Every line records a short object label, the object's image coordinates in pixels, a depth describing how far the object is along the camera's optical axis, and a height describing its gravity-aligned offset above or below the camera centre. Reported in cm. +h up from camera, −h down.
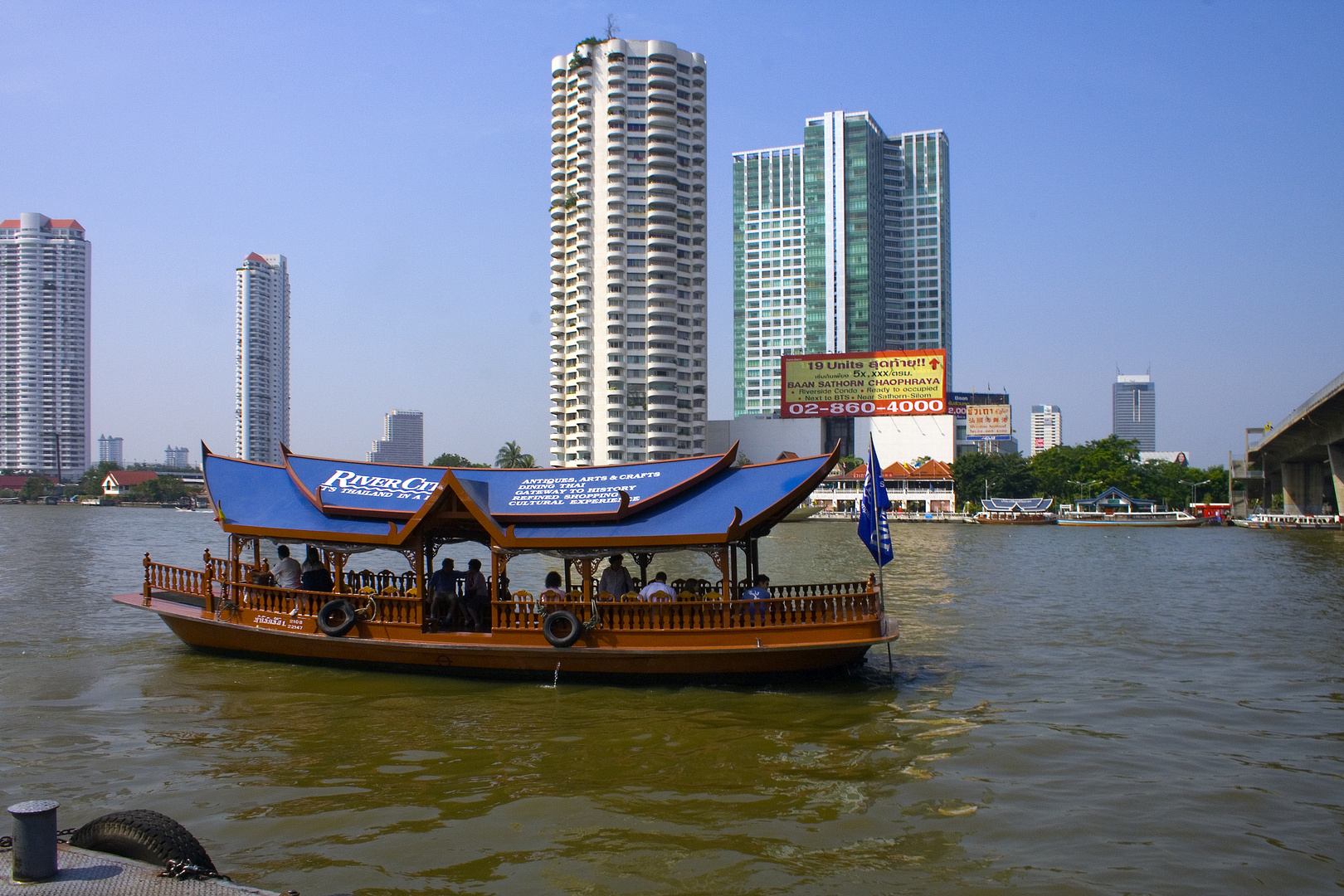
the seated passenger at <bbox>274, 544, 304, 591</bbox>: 1272 -124
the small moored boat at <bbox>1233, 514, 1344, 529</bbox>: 5734 -262
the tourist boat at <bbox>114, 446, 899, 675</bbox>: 1078 -129
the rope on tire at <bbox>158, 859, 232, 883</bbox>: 408 -170
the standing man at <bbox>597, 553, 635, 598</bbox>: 1164 -124
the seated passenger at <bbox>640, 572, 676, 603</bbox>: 1118 -132
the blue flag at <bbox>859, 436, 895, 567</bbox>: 1142 -45
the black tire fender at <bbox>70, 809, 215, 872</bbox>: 449 -174
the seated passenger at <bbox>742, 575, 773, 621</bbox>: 1084 -138
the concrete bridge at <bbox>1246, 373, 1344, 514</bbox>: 4503 +155
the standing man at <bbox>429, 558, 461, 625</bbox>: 1166 -139
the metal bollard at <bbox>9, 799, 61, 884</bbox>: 385 -147
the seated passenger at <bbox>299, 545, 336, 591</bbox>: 1271 -132
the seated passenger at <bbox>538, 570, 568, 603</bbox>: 1129 -134
